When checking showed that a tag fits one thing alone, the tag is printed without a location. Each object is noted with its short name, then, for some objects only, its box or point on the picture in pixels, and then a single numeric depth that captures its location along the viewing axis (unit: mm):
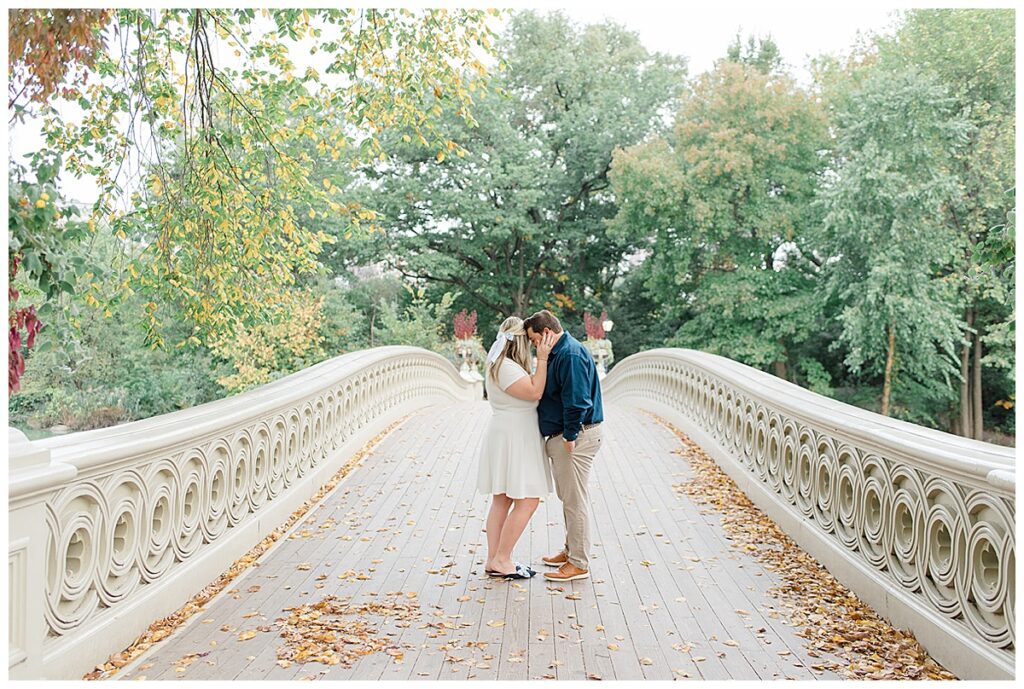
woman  5547
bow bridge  3887
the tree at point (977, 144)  24000
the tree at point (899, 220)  23703
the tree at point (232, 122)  8188
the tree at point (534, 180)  32656
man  5555
